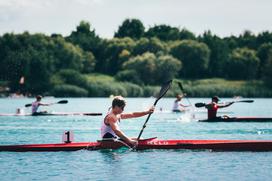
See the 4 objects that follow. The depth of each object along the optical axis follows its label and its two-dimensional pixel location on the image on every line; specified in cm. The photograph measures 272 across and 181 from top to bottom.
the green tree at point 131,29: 16875
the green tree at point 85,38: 14750
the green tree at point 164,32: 15700
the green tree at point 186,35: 15638
